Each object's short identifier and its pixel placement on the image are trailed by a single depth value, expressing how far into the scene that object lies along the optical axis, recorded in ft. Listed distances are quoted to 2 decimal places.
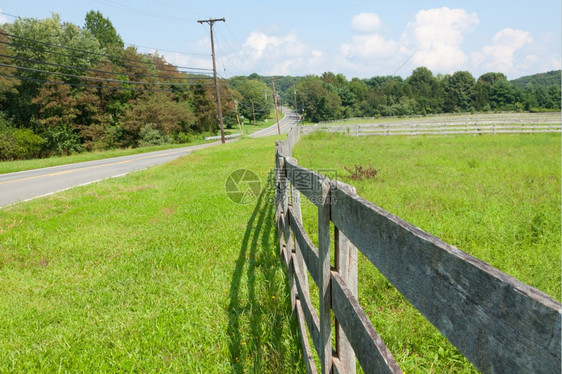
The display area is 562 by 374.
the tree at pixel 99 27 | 223.77
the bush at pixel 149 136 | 136.32
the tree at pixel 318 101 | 319.68
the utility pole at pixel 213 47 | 111.96
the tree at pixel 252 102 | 358.64
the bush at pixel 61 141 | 125.59
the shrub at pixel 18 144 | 105.40
